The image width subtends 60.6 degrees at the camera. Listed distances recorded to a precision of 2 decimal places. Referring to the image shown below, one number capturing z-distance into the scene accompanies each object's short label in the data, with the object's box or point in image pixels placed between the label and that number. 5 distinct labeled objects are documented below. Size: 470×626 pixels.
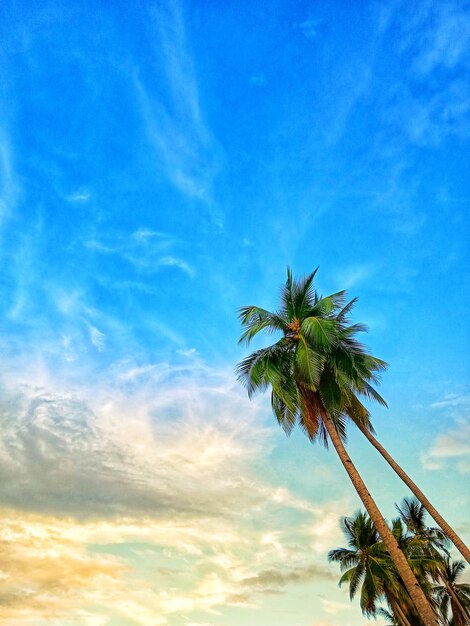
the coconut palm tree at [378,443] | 19.95
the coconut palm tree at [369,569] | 35.61
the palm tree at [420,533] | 39.12
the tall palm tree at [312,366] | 19.27
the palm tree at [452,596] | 41.00
